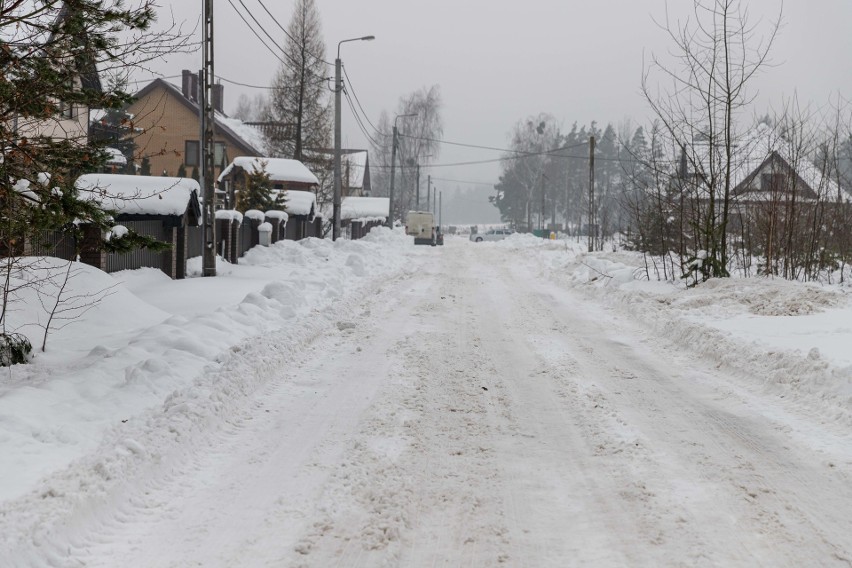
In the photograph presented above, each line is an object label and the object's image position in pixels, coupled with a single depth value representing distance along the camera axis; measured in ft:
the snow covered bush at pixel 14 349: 24.17
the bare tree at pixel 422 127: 272.10
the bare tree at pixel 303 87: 144.97
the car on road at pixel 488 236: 236.84
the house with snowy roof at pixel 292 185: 101.65
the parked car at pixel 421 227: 167.63
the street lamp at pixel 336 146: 88.58
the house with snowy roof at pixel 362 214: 159.74
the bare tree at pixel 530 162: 295.89
